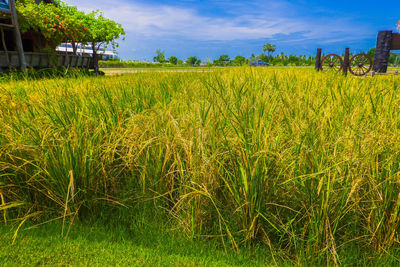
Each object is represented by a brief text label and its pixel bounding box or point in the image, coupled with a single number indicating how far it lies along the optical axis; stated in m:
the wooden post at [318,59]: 11.58
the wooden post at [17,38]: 8.64
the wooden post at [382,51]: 7.81
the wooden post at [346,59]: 9.27
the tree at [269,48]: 126.06
